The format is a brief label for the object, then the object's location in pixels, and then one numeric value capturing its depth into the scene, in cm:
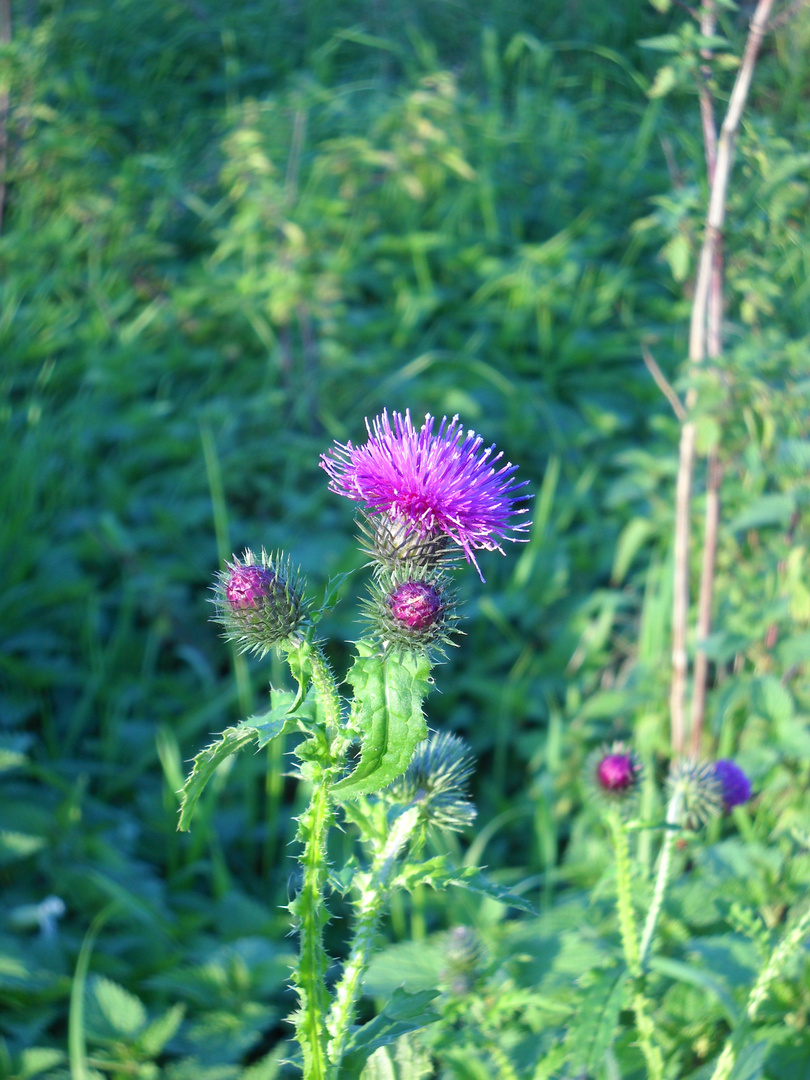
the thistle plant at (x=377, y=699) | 57
